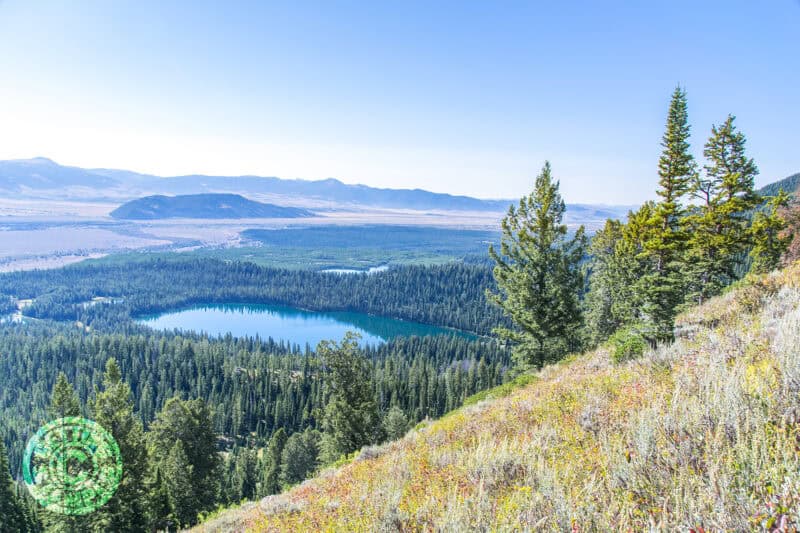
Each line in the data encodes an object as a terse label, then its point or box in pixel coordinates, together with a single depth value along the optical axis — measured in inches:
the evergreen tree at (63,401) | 883.7
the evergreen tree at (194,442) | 1206.3
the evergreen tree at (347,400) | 991.0
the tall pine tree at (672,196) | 905.5
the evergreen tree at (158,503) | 1005.8
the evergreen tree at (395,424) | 1318.5
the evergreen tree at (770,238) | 1029.8
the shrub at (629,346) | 471.1
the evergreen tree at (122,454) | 836.0
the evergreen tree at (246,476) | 1866.4
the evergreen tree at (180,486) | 1129.4
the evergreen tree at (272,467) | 1693.9
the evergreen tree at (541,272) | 835.4
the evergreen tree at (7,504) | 1128.2
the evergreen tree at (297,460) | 1638.8
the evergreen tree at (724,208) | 992.2
